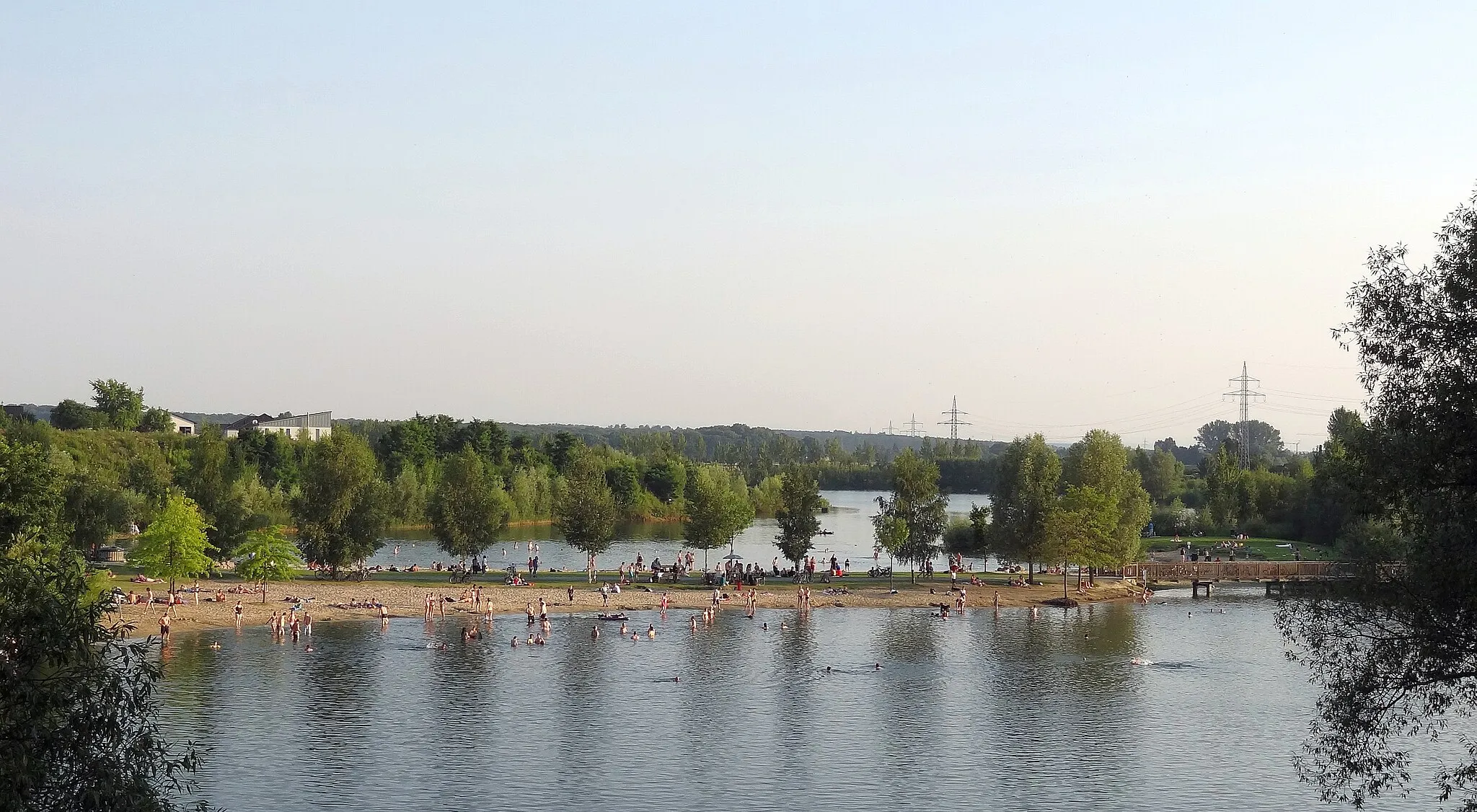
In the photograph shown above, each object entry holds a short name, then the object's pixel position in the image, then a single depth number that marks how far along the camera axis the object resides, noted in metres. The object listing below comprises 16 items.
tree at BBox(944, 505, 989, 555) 105.06
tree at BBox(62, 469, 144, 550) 87.81
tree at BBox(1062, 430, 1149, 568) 101.69
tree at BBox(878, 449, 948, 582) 101.44
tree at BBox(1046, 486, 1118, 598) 94.38
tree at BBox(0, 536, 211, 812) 23.25
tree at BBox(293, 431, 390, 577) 89.44
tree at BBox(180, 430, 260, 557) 94.69
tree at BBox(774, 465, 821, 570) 99.31
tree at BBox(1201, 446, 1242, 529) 145.50
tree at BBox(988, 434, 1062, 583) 96.75
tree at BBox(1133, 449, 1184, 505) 185.50
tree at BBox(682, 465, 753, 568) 98.75
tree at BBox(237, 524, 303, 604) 83.00
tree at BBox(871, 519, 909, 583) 98.12
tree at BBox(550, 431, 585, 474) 185.88
